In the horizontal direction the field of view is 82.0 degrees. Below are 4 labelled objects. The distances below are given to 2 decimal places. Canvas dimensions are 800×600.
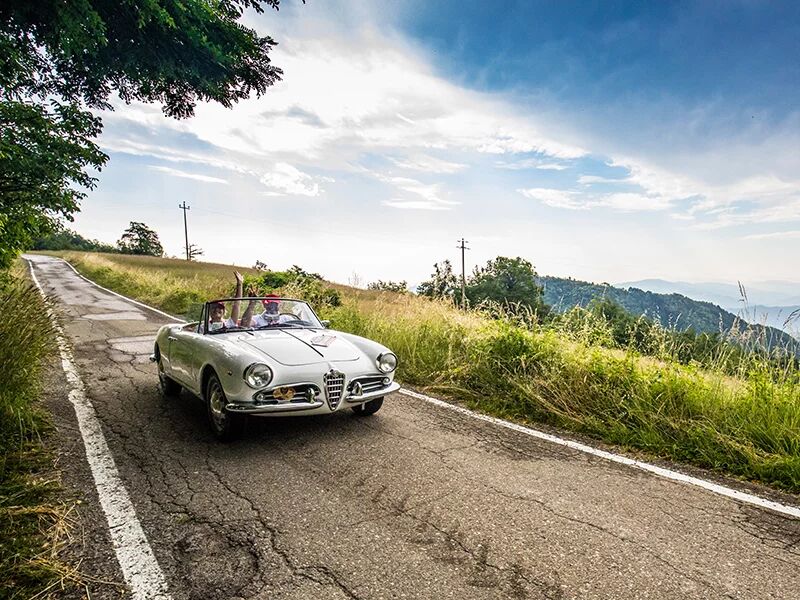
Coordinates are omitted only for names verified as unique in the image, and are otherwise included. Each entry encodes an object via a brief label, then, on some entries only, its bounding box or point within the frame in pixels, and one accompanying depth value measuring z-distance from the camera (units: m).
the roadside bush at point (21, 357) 4.05
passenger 5.17
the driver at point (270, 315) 5.36
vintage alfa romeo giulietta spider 4.01
